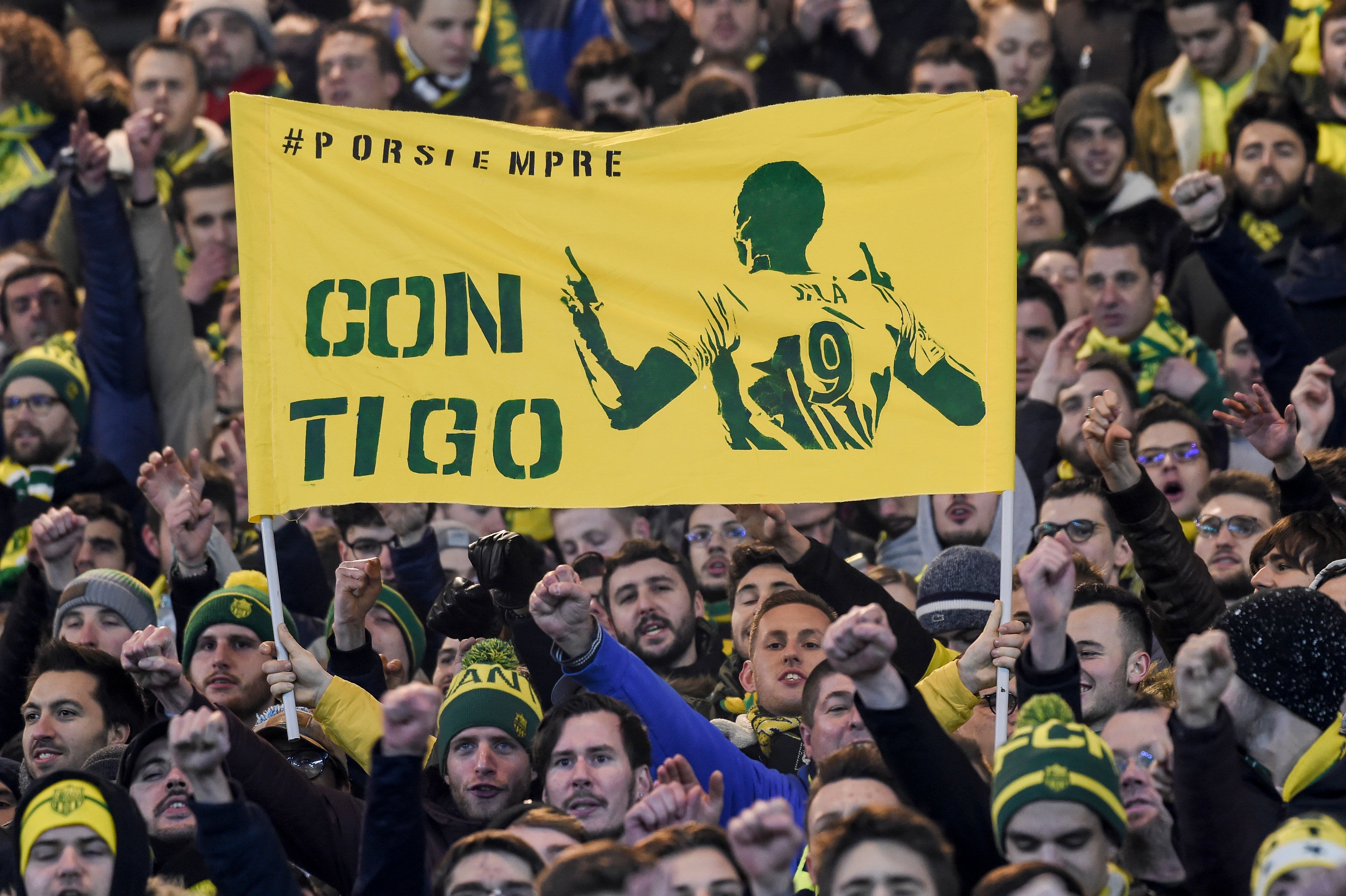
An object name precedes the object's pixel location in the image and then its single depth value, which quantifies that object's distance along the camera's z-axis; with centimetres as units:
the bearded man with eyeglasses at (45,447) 2123
